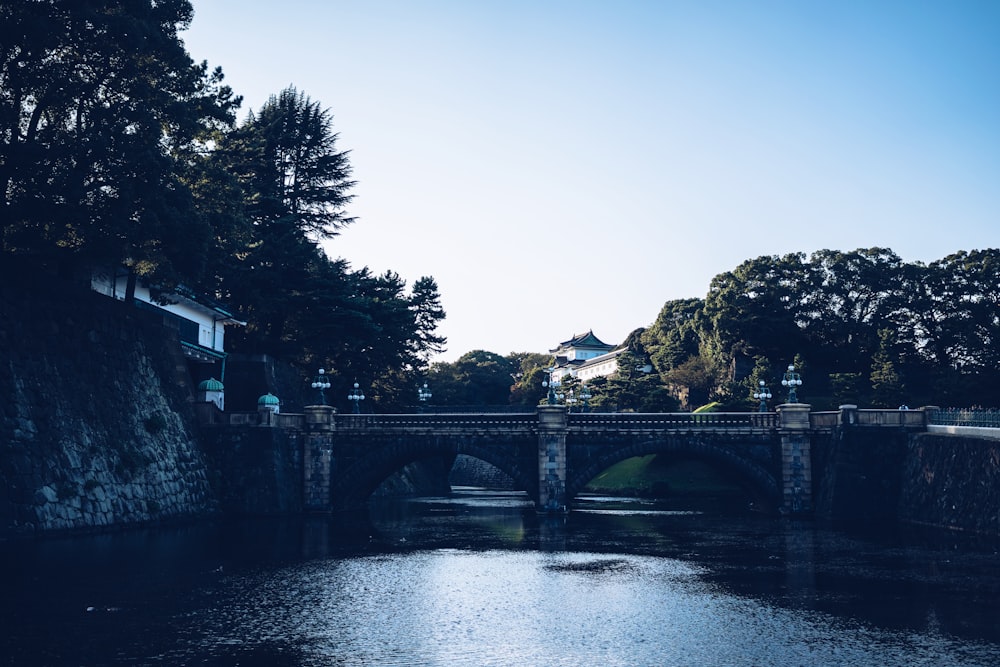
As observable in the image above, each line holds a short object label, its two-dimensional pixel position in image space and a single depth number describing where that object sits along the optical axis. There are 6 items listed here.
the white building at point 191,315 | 58.53
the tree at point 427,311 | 105.12
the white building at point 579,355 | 174.62
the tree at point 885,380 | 81.75
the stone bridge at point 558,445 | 58.94
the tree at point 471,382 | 128.12
